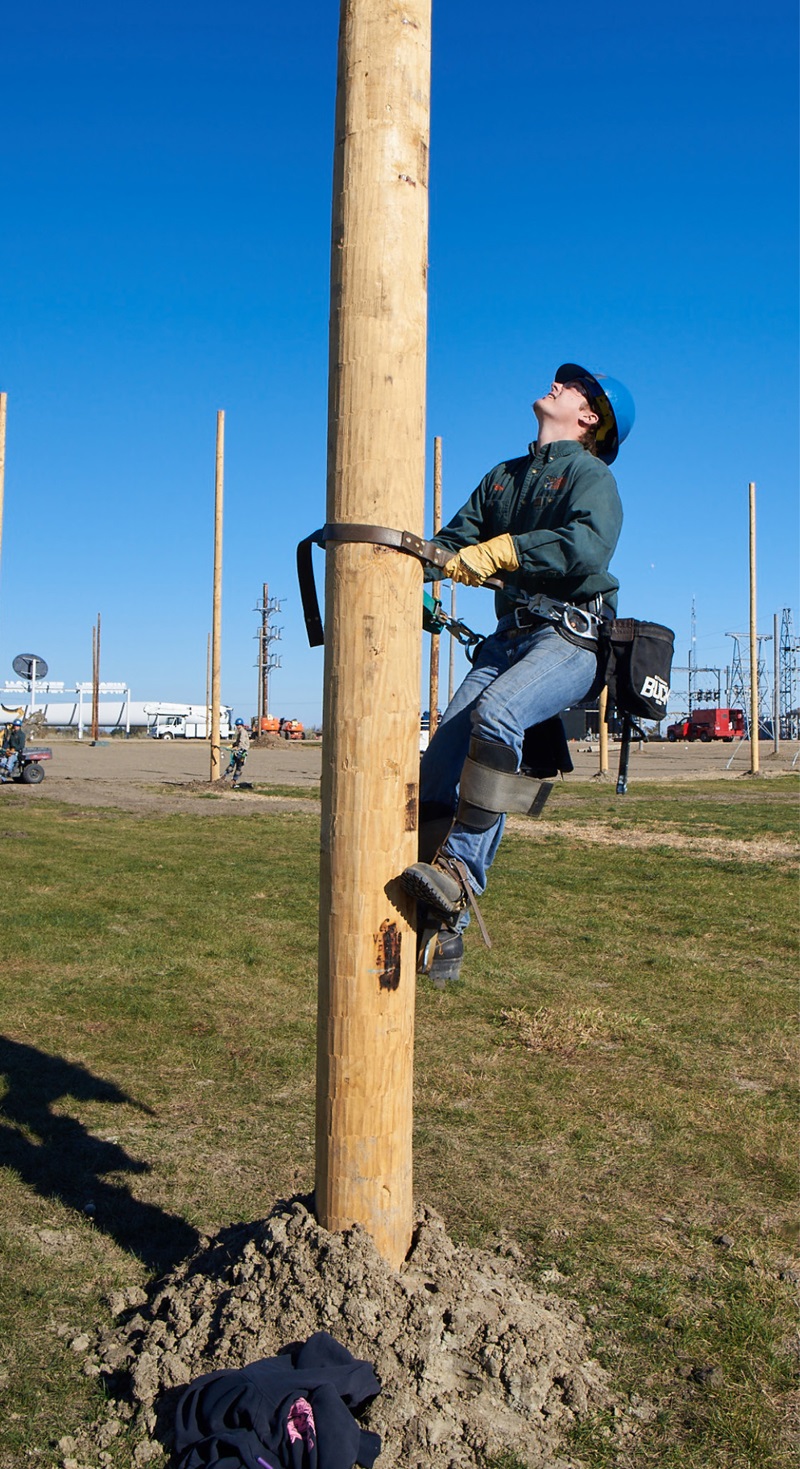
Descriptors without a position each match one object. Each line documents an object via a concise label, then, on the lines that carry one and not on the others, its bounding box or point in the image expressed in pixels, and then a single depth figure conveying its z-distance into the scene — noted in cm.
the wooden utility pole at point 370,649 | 324
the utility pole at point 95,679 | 6294
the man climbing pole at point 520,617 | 379
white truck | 8925
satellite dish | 2547
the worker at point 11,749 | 2312
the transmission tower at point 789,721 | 9700
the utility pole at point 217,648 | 2386
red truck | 8188
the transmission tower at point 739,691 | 9571
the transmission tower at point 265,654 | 7944
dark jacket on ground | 264
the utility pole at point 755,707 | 2862
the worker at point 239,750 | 2480
